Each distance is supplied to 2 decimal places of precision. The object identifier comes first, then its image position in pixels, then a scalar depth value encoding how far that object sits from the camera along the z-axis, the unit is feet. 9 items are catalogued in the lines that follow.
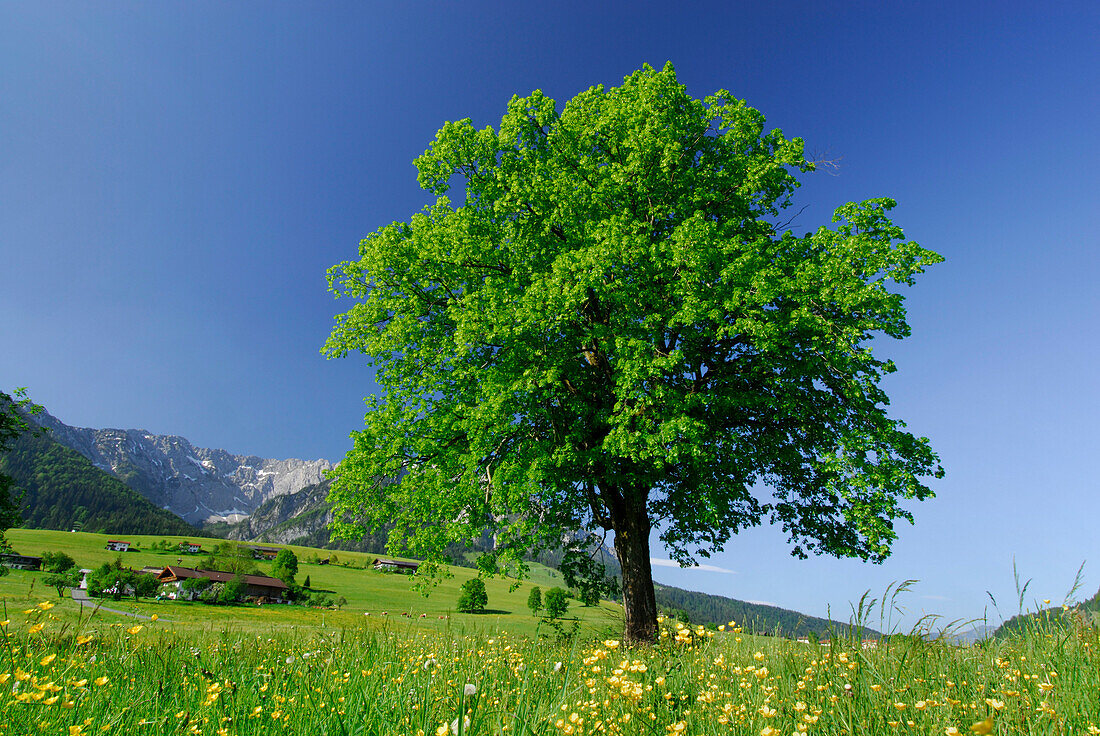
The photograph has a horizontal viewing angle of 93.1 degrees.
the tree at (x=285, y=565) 400.92
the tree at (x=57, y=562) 336.74
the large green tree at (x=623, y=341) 42.52
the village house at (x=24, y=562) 358.64
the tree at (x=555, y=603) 224.74
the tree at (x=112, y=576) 265.34
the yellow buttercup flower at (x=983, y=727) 5.34
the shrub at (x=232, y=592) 285.43
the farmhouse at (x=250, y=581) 336.08
